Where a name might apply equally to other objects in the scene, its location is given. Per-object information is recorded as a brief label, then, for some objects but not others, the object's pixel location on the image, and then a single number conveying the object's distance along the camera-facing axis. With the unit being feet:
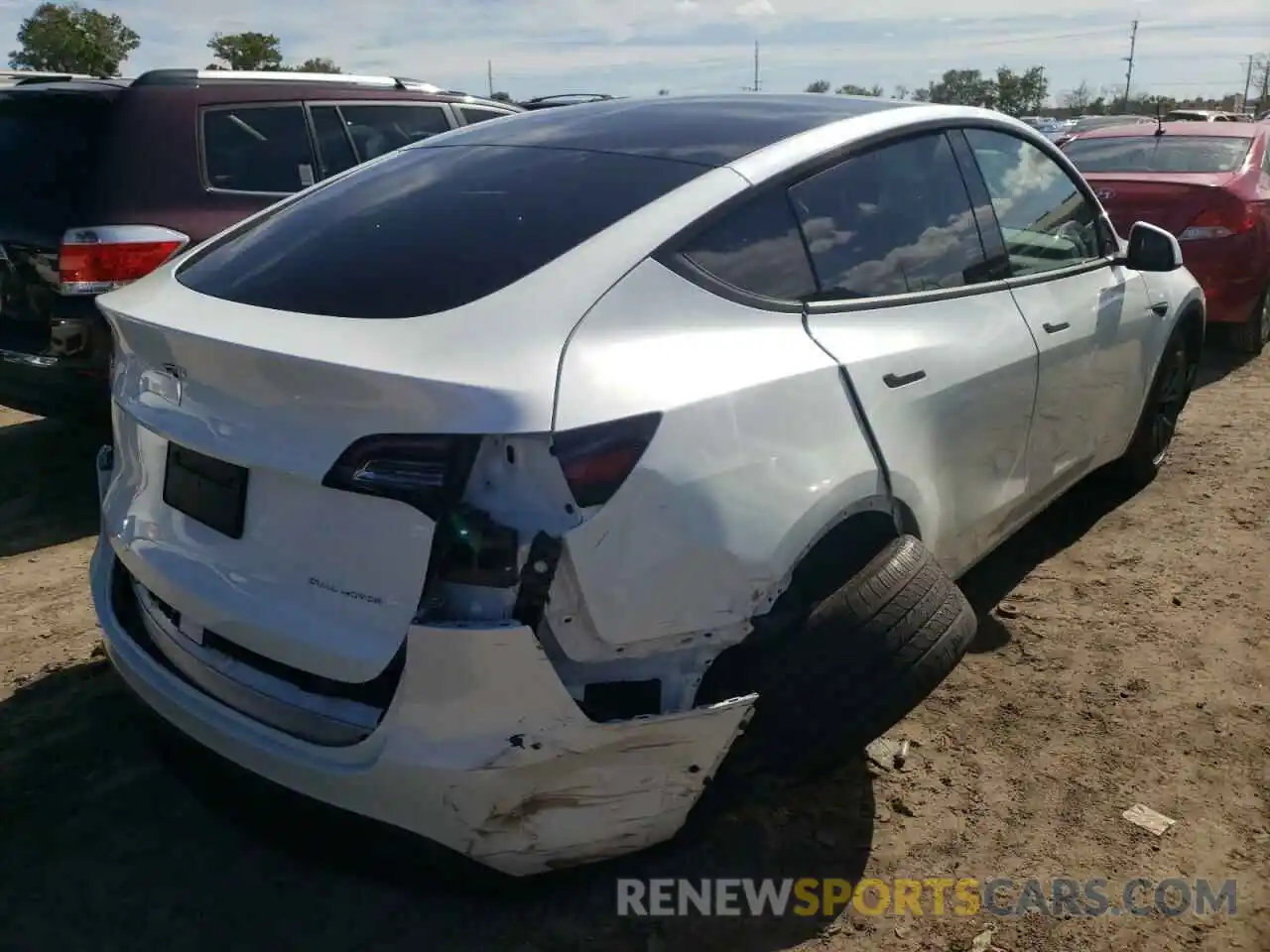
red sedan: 22.41
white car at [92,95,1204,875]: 6.15
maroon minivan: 14.25
